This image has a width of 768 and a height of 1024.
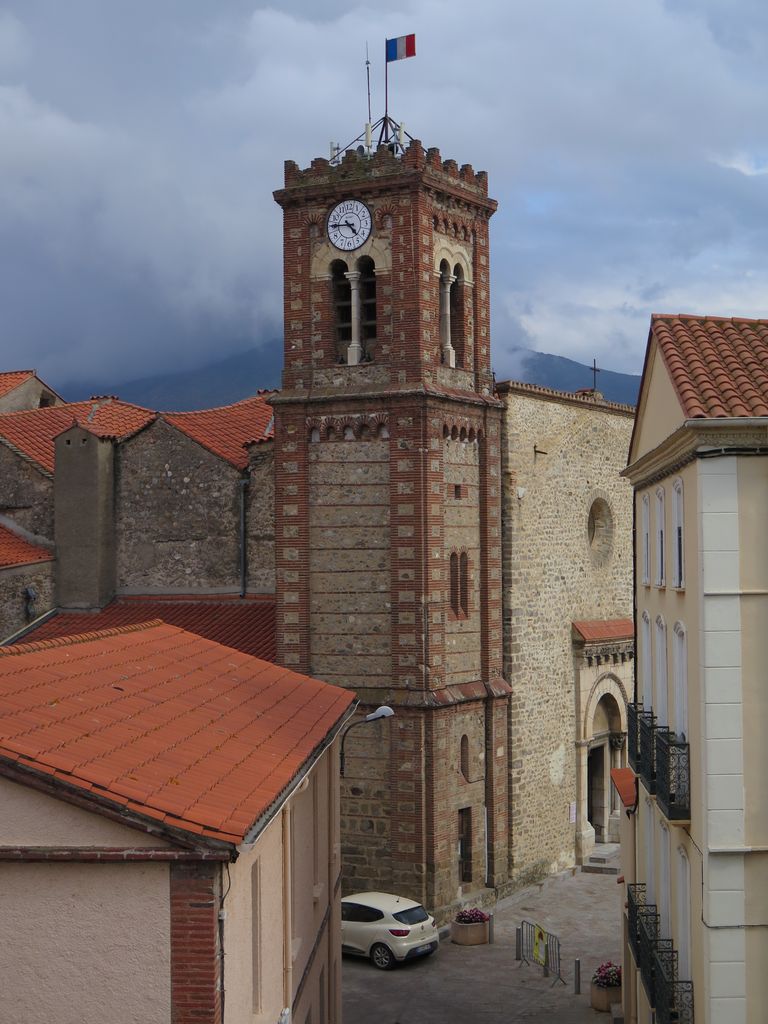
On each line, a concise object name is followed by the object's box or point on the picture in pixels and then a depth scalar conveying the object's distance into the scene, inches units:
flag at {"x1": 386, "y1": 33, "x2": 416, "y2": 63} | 1243.2
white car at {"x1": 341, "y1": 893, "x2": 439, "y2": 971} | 1098.1
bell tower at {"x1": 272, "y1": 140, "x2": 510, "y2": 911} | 1183.6
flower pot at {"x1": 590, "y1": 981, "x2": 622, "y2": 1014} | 1006.4
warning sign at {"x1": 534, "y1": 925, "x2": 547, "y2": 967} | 1091.9
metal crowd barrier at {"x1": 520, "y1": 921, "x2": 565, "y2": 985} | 1095.8
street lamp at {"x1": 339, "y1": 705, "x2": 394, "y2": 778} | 979.4
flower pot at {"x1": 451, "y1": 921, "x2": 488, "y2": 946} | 1172.5
